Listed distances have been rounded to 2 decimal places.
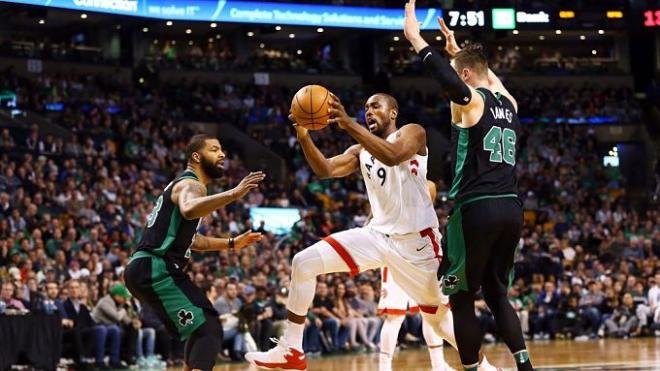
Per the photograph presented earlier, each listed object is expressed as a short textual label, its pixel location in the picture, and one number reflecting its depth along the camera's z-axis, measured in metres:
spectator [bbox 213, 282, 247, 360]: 17.27
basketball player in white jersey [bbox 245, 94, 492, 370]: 8.94
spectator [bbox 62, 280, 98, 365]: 15.62
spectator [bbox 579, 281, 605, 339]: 22.73
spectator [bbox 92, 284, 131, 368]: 15.81
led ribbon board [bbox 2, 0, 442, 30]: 30.25
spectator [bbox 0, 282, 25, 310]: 15.02
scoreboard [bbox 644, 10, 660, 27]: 37.34
